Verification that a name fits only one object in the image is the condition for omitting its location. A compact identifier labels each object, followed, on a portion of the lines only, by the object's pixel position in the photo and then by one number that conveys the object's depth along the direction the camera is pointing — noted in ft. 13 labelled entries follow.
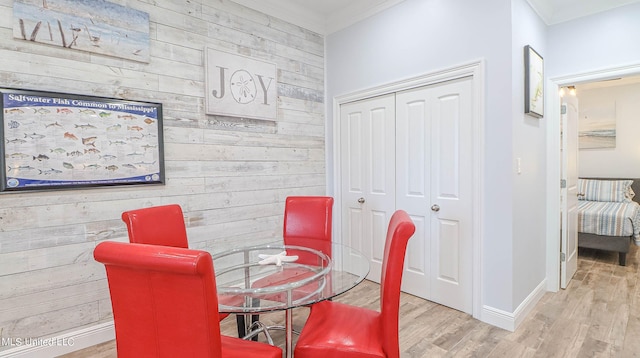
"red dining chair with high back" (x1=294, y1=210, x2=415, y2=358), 4.42
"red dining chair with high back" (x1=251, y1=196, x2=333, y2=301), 8.13
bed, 12.34
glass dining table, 4.70
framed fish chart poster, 6.36
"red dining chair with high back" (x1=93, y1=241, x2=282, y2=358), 2.88
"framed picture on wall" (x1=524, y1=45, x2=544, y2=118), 8.09
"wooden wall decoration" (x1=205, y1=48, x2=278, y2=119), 9.05
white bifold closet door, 8.57
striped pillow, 16.33
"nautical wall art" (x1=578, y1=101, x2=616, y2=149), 18.13
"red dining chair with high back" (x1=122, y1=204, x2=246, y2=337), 6.02
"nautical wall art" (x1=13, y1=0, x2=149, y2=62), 6.48
